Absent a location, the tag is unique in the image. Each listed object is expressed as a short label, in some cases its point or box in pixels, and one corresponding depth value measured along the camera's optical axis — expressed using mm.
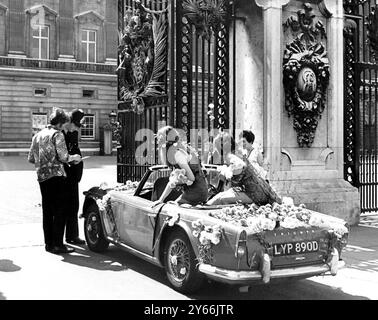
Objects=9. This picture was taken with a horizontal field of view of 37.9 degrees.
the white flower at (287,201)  6177
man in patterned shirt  7883
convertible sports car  5293
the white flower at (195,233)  5551
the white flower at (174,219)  5898
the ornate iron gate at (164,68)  9539
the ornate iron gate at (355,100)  11234
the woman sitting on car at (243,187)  6152
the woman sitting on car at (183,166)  6410
